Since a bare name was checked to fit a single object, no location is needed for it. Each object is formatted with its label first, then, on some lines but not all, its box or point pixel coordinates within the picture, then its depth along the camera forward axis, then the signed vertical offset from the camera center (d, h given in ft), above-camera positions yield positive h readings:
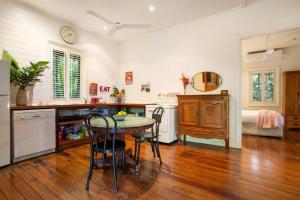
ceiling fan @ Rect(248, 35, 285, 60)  15.63 +4.95
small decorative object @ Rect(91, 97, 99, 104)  15.53 -0.15
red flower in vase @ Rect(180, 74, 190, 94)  14.02 +1.48
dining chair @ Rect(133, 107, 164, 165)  8.92 -2.04
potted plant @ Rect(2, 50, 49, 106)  9.97 +1.47
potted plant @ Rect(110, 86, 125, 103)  17.76 +0.48
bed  15.40 -2.78
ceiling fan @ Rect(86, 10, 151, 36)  9.66 +4.25
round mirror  12.88 +1.41
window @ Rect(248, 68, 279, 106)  19.94 +1.53
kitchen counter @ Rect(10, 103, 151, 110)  9.47 -0.53
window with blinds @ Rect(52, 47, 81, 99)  13.28 +2.09
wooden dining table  6.69 -1.07
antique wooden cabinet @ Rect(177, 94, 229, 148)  11.61 -1.23
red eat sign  16.76 +1.04
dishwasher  9.29 -2.09
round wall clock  13.52 +5.29
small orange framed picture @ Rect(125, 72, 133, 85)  17.89 +2.21
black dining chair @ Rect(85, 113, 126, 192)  6.62 -1.98
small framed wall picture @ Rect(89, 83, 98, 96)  15.69 +0.90
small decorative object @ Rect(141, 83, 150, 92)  16.64 +1.15
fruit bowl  8.22 -0.98
